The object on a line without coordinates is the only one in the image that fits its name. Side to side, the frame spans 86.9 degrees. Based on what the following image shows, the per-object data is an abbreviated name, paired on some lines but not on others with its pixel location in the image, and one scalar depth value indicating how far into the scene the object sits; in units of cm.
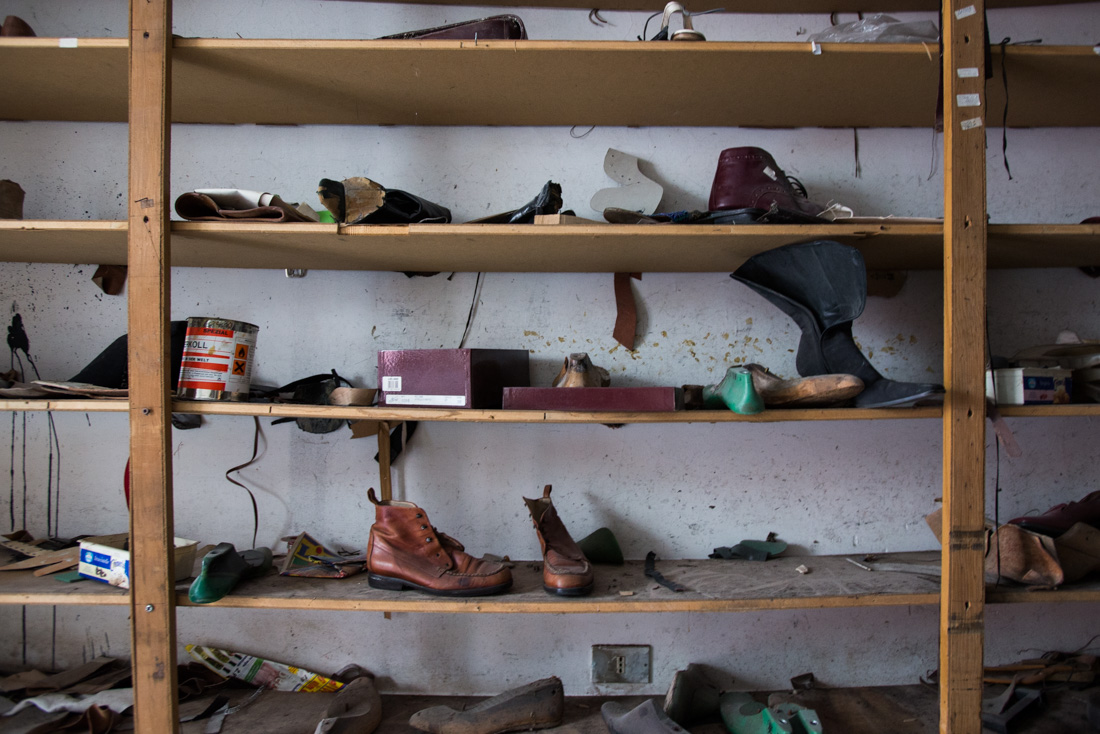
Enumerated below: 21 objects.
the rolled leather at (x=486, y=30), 141
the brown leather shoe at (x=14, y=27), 150
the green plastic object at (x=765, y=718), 144
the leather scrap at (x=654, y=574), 150
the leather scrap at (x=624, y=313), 181
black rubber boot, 138
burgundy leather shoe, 152
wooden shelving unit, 135
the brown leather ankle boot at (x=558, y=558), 141
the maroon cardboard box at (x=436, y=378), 141
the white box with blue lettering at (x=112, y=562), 145
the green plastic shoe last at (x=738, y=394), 130
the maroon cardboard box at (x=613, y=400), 135
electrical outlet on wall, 181
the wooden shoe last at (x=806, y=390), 132
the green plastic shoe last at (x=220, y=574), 135
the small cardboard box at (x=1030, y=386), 141
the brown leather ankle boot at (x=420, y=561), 142
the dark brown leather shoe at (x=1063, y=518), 154
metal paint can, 140
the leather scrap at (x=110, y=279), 180
